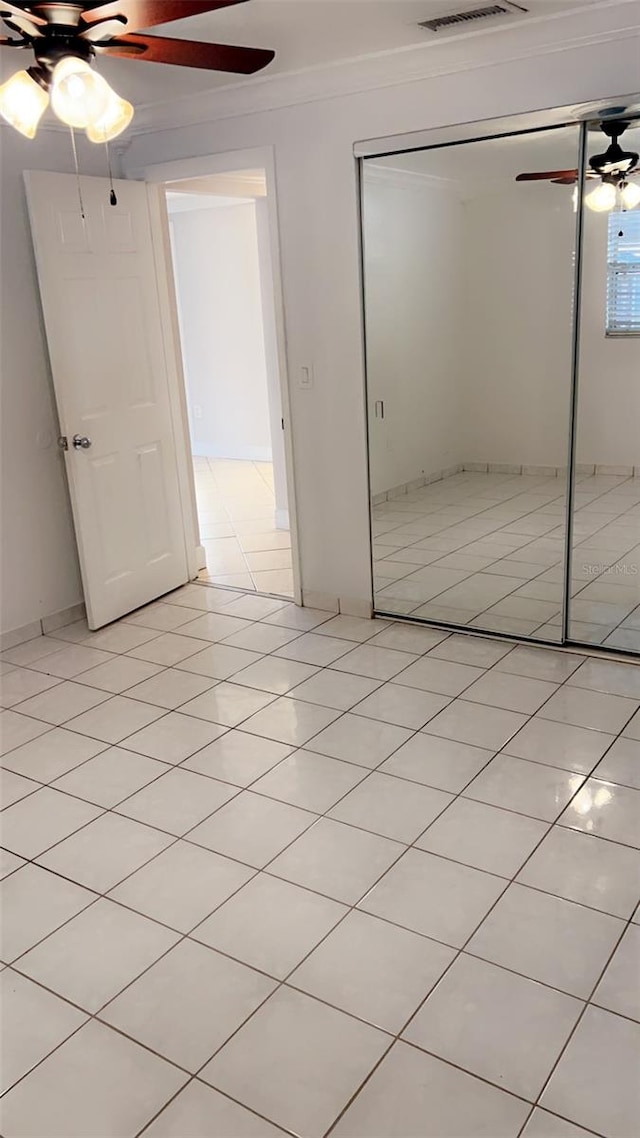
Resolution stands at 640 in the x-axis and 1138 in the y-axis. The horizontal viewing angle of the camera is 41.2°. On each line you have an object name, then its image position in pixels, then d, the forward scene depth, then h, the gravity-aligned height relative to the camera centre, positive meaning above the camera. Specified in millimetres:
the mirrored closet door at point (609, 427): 3330 -518
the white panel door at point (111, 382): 3816 -274
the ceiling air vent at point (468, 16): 2871 +952
